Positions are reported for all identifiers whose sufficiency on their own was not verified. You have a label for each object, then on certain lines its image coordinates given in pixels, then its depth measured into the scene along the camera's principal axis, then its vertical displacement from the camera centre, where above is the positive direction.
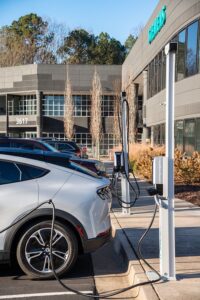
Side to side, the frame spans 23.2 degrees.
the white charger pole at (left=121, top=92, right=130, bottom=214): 10.48 -0.39
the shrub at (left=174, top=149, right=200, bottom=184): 15.93 -1.03
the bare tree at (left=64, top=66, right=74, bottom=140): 50.66 +2.51
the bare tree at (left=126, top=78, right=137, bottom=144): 36.30 +2.11
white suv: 6.15 -1.00
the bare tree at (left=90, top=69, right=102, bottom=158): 46.72 +2.59
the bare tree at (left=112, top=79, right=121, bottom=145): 39.72 +3.21
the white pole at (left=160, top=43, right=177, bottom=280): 5.71 -0.65
